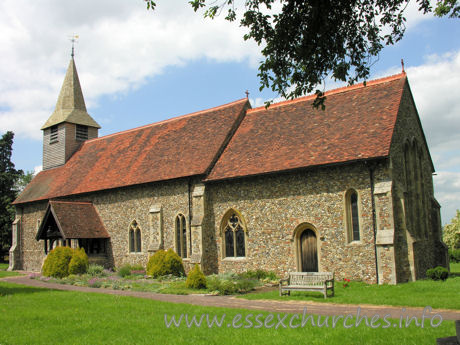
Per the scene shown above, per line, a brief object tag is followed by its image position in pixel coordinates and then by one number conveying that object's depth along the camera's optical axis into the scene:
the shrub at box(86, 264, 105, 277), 24.31
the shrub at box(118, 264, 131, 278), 24.48
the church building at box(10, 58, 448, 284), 18.58
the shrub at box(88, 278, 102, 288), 20.58
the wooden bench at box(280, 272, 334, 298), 15.38
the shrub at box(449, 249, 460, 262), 37.66
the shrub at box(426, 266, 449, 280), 17.42
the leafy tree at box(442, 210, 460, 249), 43.06
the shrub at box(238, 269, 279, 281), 20.61
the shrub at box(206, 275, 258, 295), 17.39
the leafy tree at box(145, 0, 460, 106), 9.97
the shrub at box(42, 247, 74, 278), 24.75
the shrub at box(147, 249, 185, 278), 22.84
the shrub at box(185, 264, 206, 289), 18.56
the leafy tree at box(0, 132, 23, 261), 47.81
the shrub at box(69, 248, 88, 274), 24.61
